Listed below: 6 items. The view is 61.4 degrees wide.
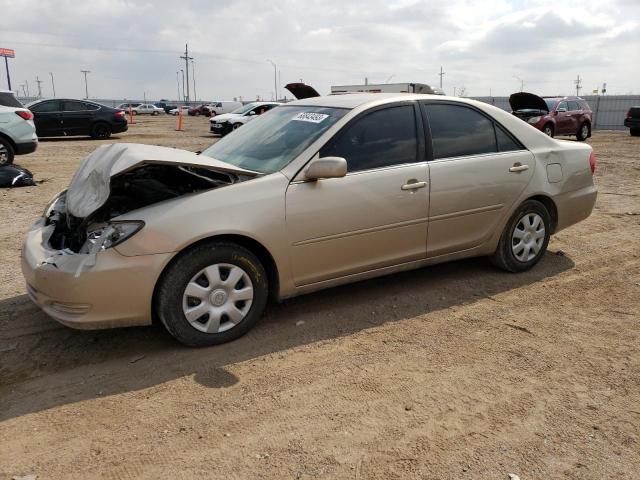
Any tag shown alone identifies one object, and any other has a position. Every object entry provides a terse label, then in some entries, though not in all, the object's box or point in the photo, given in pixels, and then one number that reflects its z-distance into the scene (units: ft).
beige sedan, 10.85
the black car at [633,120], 74.43
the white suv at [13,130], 34.37
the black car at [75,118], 61.93
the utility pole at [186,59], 331.77
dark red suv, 56.49
